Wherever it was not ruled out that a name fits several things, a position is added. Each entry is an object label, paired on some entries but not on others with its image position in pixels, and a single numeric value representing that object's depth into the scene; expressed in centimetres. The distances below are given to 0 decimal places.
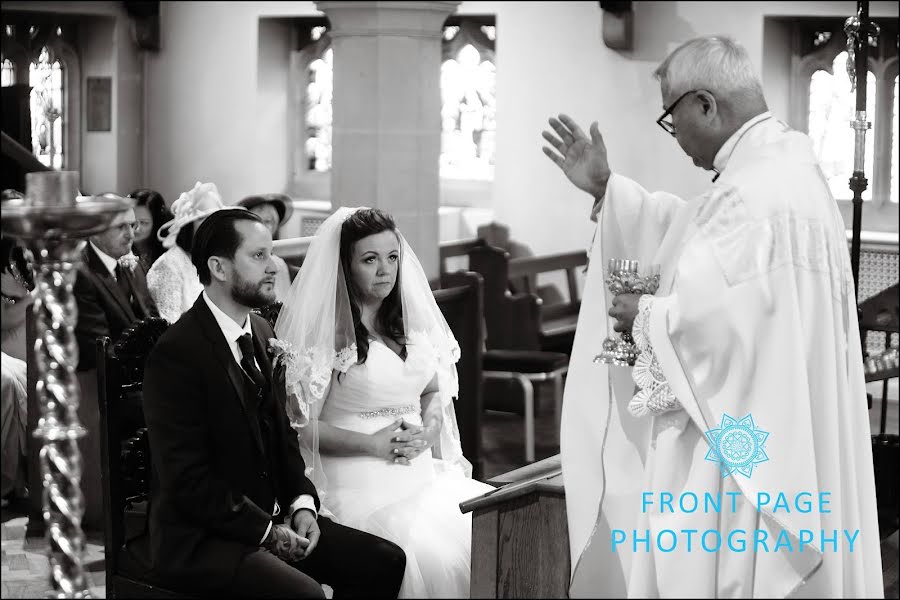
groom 326
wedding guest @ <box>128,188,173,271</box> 625
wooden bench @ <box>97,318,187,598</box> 349
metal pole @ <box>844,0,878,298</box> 457
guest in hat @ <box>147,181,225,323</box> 552
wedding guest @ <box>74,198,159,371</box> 521
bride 382
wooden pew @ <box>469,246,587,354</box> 819
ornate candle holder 204
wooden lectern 307
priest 289
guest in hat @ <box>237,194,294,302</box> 561
